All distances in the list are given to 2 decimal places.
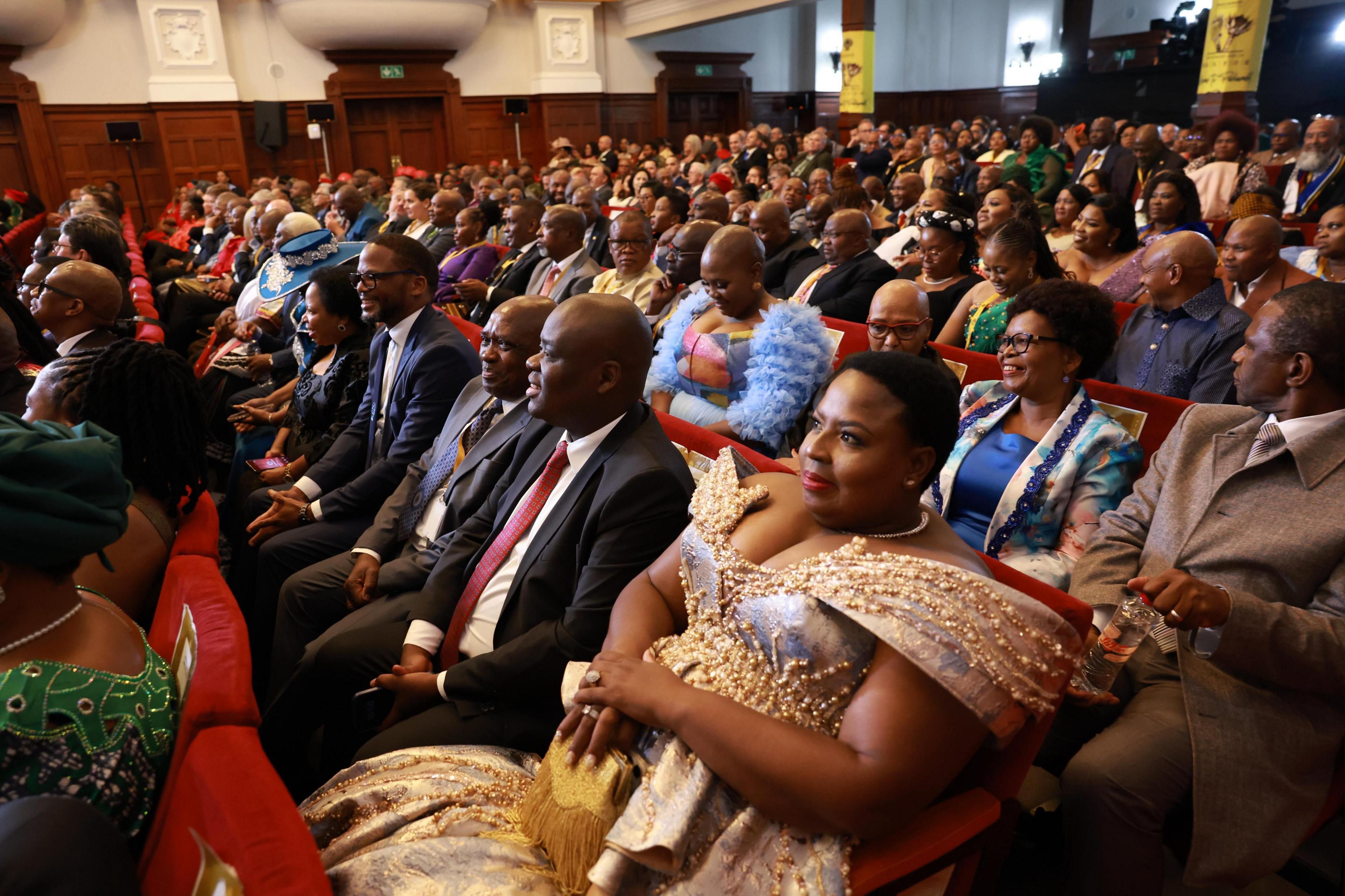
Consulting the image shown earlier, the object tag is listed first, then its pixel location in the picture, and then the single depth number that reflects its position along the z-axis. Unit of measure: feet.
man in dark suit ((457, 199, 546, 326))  16.25
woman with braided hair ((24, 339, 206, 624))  6.56
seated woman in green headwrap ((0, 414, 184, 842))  3.66
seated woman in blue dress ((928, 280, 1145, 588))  6.71
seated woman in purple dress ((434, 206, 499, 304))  18.58
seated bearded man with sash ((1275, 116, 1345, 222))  20.29
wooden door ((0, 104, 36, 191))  40.57
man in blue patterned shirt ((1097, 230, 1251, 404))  9.12
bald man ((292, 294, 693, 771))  5.76
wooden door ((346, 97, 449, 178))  49.42
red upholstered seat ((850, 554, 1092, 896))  3.75
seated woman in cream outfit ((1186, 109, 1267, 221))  21.94
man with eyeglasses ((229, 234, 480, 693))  8.92
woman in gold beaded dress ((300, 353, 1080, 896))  3.69
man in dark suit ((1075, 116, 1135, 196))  24.21
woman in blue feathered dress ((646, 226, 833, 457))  9.26
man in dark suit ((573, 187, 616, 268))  19.85
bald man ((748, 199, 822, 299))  15.61
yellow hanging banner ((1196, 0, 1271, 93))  25.13
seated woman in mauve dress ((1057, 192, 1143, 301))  12.59
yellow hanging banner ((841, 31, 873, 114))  38.11
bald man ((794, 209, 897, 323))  12.87
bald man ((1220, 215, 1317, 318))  11.12
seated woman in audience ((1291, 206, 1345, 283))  12.28
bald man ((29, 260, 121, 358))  10.00
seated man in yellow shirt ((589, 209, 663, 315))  13.76
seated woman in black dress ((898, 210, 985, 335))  12.30
